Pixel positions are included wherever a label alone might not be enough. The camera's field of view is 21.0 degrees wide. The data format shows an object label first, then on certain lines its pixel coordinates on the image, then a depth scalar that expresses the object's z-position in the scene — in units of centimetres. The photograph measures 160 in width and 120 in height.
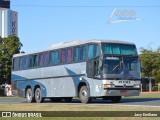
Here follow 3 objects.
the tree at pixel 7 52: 6756
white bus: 2392
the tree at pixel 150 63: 7231
